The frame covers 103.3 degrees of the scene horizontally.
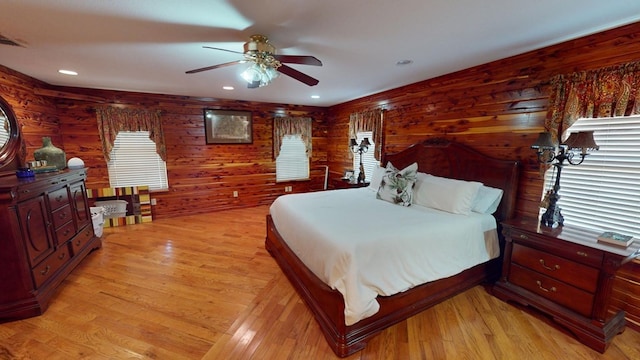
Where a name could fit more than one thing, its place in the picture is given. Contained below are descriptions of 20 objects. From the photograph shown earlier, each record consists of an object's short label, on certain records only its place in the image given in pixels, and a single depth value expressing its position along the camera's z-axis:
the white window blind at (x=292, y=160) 5.88
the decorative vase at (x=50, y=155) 2.94
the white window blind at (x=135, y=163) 4.42
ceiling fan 2.00
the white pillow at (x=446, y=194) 2.60
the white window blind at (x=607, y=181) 1.96
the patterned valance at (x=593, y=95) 1.89
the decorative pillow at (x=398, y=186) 2.99
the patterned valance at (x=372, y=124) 4.41
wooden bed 1.82
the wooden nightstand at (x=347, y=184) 4.53
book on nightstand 1.77
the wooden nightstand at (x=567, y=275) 1.77
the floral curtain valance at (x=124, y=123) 4.21
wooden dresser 2.05
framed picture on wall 5.02
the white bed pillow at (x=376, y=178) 3.79
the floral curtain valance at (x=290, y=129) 5.64
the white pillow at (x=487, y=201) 2.65
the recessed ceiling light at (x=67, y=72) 3.12
